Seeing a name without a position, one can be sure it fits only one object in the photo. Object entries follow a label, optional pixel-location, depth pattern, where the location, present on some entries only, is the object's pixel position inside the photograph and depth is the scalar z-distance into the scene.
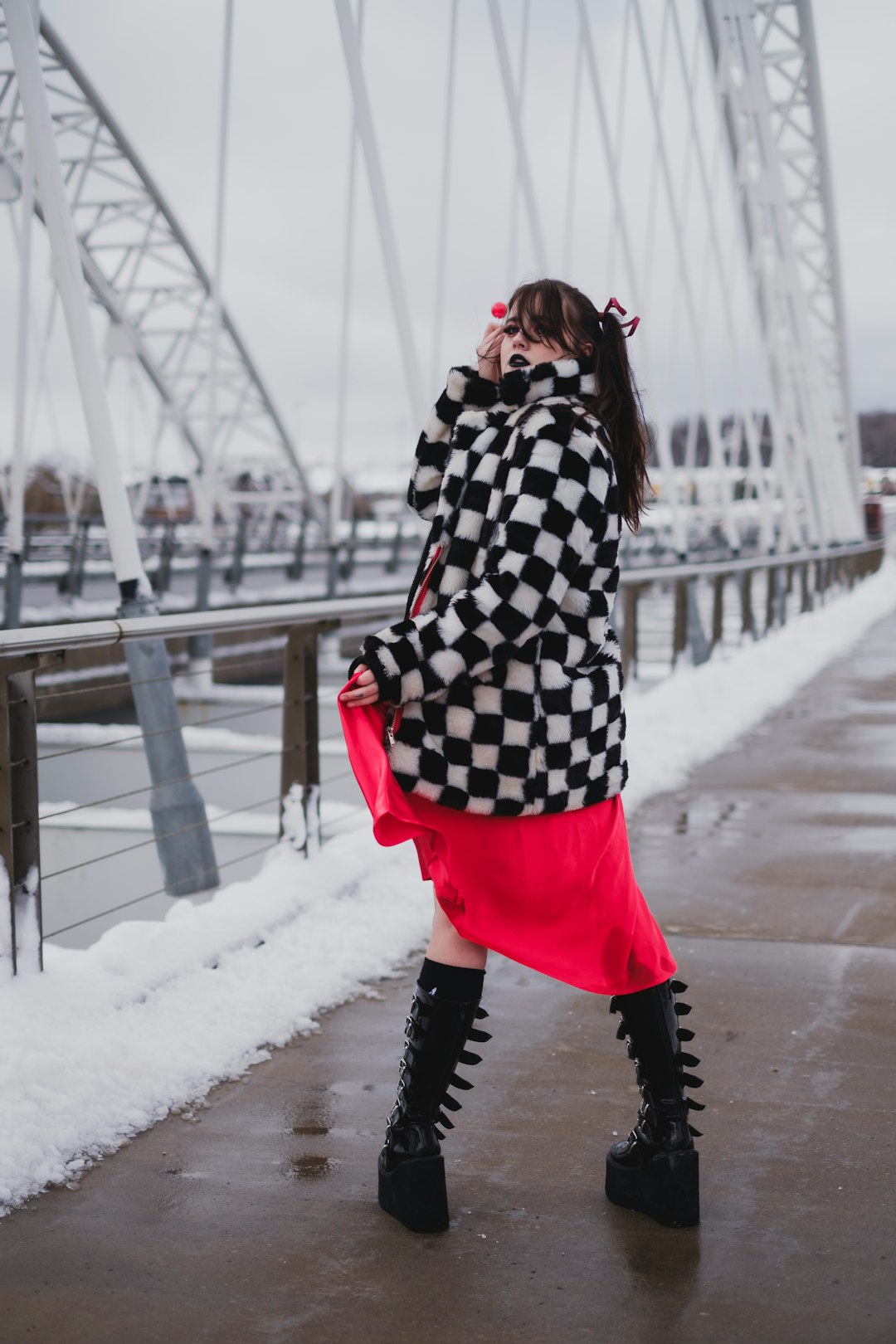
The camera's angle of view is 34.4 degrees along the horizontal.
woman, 1.98
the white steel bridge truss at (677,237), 11.02
